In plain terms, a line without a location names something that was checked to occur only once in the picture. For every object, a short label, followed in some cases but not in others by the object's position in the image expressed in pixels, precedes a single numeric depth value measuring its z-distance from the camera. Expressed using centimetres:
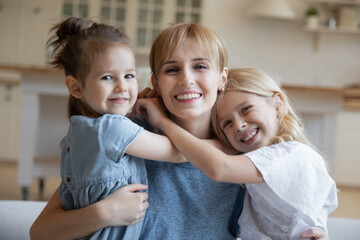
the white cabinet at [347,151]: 505
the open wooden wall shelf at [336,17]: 559
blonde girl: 109
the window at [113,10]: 570
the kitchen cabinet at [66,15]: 571
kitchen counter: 314
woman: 113
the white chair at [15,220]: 146
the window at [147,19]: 574
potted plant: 561
